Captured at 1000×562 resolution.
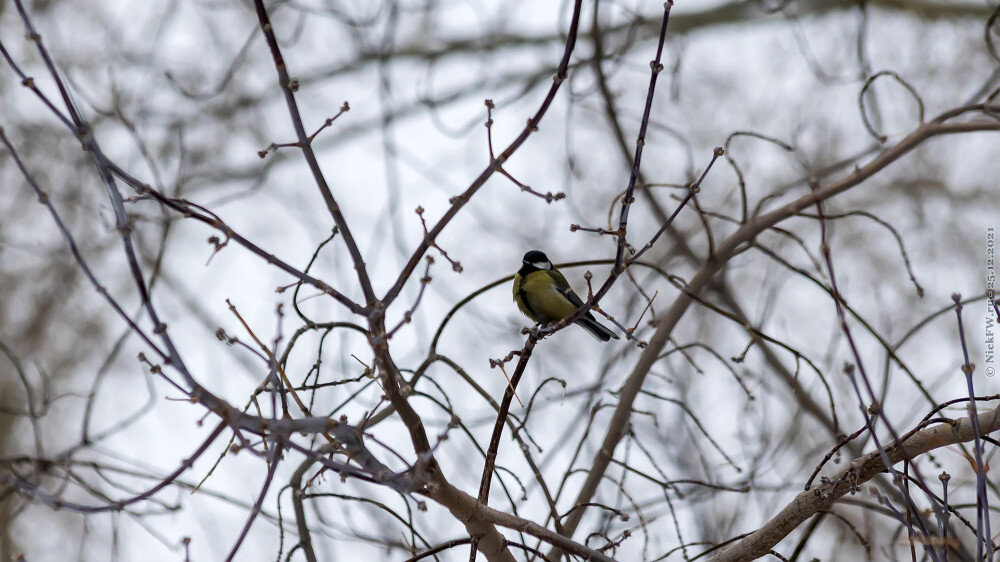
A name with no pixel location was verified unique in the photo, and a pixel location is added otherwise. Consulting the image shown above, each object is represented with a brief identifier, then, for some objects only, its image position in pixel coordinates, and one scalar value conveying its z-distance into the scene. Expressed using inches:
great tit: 352.2
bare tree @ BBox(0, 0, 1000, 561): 157.8
